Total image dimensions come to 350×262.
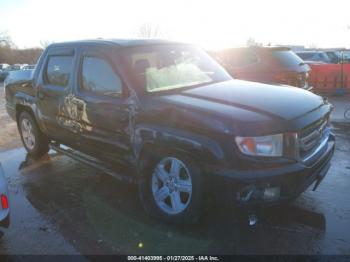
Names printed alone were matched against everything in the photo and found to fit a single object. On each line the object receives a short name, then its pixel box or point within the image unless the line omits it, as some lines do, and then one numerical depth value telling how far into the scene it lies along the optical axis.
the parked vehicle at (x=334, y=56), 23.85
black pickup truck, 3.24
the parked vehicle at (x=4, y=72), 30.12
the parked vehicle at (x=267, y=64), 9.48
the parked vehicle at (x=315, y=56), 23.12
